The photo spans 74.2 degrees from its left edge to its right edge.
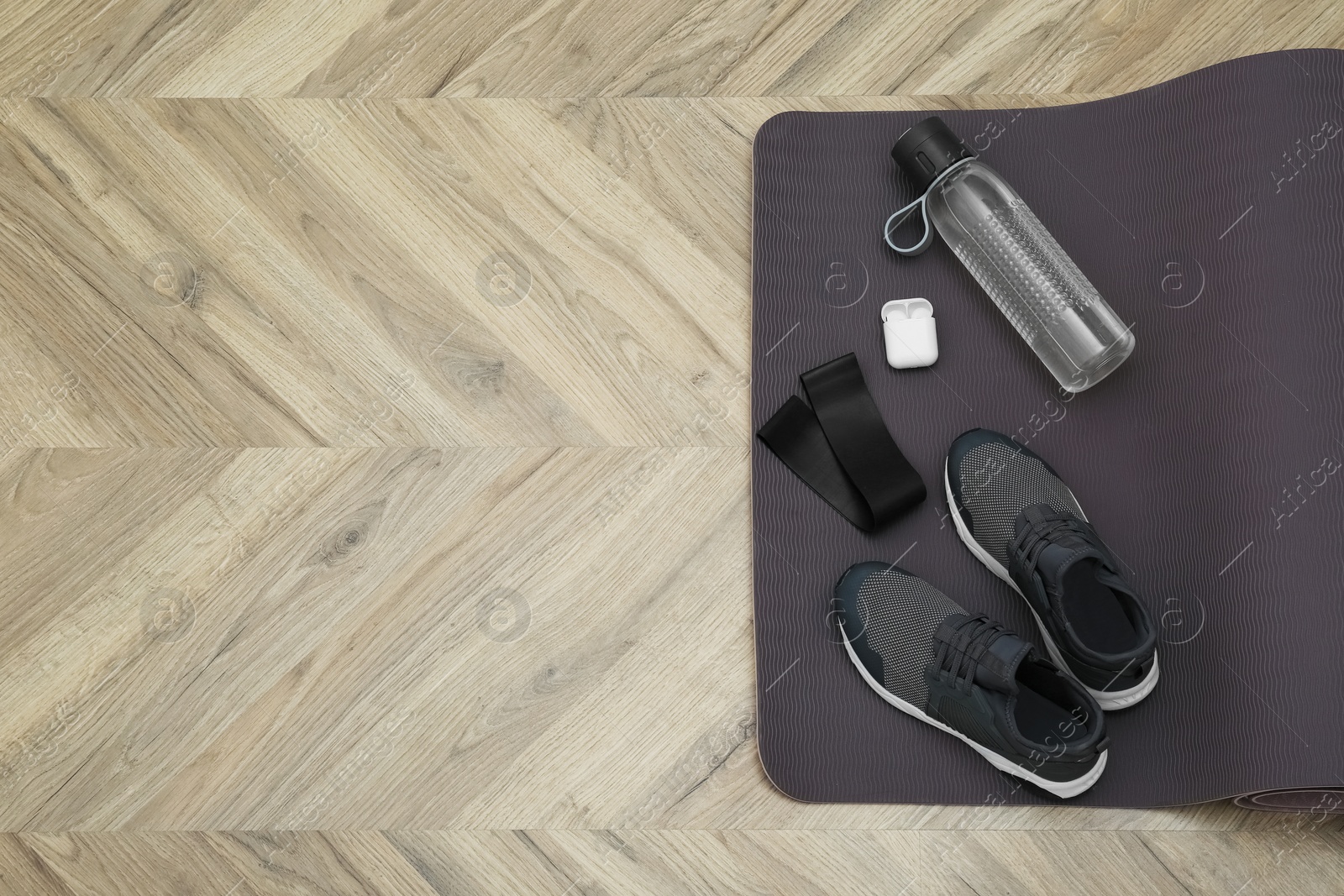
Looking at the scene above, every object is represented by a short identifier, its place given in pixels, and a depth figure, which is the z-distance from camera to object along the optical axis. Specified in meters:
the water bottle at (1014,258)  1.06
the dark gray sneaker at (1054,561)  0.95
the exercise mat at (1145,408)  0.96
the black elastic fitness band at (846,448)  1.04
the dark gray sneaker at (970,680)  0.95
